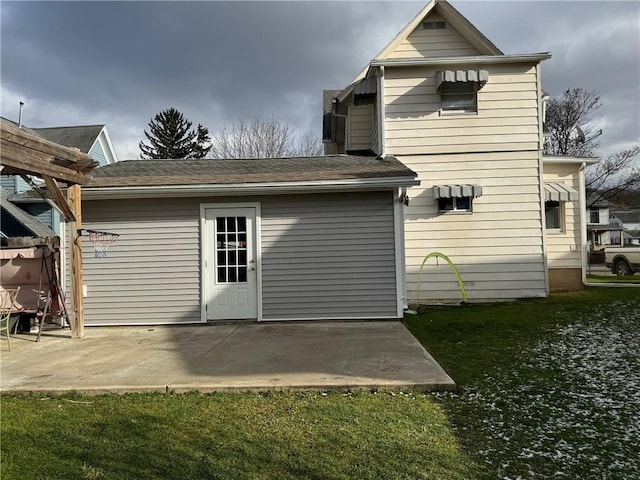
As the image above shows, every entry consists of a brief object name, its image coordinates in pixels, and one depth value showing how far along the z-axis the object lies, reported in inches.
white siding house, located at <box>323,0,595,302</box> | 364.5
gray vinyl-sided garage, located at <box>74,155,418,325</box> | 292.7
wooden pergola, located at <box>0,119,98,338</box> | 185.0
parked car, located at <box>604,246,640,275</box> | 676.7
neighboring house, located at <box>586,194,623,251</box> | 1561.3
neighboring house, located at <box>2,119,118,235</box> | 625.2
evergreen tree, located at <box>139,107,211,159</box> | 1369.3
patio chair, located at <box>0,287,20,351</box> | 239.2
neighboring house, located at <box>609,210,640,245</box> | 2078.9
